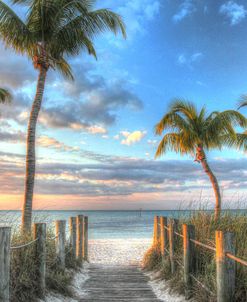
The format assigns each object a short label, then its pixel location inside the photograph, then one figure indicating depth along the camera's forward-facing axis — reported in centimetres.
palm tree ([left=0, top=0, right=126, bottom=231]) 1180
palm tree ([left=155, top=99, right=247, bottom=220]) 1728
